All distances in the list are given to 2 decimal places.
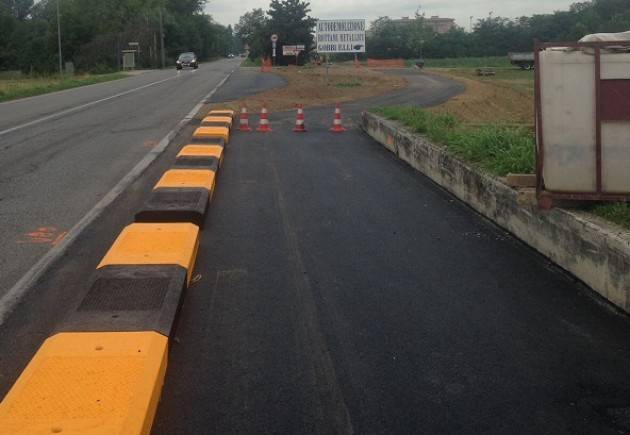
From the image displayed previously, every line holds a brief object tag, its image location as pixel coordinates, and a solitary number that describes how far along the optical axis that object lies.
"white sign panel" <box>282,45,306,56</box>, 63.24
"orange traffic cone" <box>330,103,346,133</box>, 16.95
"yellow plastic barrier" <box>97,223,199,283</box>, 5.82
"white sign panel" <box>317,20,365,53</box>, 27.50
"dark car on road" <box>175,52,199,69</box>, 64.88
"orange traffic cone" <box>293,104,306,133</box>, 16.91
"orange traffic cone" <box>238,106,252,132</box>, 17.03
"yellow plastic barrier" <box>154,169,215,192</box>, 8.97
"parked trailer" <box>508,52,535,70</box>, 58.78
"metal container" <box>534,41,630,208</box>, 5.88
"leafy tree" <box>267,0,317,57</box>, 69.50
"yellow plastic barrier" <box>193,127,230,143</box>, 14.36
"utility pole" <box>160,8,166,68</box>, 87.72
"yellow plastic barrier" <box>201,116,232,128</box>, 17.16
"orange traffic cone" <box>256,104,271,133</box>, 16.96
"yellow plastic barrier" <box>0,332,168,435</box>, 3.33
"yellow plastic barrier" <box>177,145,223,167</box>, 11.65
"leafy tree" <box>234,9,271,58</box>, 72.40
